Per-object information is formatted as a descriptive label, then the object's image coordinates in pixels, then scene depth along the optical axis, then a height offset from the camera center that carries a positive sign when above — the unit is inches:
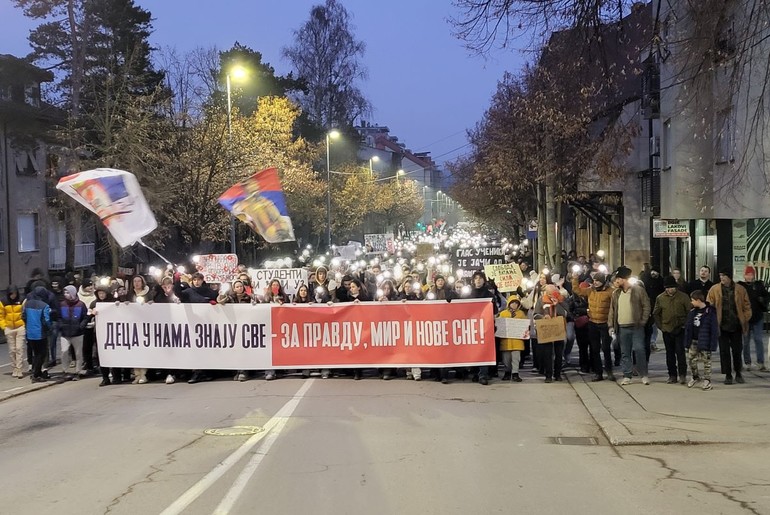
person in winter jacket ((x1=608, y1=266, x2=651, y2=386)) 490.0 -42.5
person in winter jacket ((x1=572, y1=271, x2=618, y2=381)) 509.7 -47.1
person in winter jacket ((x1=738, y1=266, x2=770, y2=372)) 527.5 -45.5
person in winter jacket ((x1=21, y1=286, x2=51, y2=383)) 553.0 -41.7
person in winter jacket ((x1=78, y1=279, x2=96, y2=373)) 564.3 -58.7
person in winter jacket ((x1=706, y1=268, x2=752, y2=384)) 486.9 -43.4
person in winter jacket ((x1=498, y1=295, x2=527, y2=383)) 533.0 -62.7
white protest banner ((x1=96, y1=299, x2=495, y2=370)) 537.6 -51.5
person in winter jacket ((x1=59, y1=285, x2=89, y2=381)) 553.3 -42.2
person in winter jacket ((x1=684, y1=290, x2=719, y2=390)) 460.8 -49.1
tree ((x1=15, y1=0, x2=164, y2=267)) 1094.4 +303.7
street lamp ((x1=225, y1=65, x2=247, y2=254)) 1020.7 +175.6
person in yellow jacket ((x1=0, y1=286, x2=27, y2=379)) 573.6 -44.7
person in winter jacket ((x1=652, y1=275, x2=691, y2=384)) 484.4 -44.3
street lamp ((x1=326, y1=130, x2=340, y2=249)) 1911.9 +139.8
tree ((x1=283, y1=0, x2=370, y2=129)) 2335.1 +580.6
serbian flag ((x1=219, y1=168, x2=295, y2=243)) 637.3 +44.8
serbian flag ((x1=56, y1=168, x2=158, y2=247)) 525.3 +41.9
